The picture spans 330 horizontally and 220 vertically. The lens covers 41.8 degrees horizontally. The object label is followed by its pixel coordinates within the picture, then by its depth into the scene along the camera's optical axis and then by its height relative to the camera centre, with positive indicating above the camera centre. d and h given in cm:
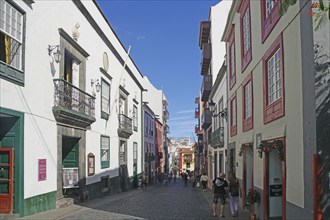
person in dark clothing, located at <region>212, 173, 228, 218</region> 1374 -169
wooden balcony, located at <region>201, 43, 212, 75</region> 3594 +700
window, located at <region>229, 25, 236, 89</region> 1860 +353
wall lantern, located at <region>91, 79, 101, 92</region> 2022 +259
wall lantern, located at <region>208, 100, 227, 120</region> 2166 +128
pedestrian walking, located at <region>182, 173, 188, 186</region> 4256 -399
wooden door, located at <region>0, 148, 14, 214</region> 1155 -107
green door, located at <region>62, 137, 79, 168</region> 1767 -55
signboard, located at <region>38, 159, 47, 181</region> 1323 -95
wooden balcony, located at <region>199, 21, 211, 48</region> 3734 +951
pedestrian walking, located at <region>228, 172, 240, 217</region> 1387 -188
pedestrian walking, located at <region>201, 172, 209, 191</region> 2986 -294
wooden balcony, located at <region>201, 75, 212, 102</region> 3391 +424
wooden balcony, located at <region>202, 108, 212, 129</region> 3356 +162
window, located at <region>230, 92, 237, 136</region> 1842 +101
